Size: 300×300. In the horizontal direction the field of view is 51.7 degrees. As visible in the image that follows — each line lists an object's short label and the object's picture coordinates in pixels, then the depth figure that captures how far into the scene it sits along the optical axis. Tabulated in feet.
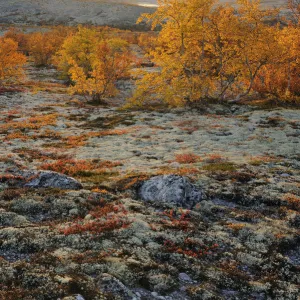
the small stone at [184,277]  32.89
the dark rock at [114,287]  28.25
